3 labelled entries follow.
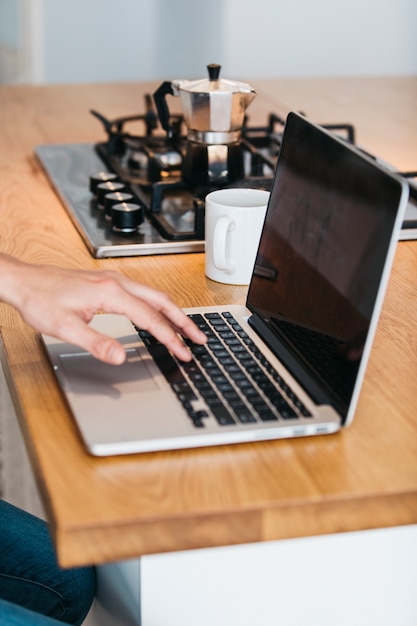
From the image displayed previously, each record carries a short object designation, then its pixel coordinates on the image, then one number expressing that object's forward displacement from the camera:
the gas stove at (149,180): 1.81
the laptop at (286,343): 1.26
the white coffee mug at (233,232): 1.61
